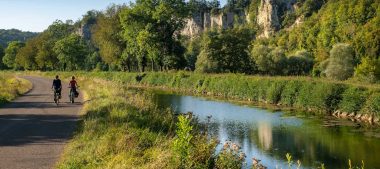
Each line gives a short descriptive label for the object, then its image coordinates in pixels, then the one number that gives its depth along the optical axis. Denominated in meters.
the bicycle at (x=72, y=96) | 28.27
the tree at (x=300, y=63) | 86.00
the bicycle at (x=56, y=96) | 27.13
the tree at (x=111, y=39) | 84.00
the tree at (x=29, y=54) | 116.56
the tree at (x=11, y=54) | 141.62
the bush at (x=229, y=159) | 12.70
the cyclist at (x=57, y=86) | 27.61
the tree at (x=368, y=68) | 72.38
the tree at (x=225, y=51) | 68.88
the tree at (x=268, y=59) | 78.12
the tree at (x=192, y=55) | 112.38
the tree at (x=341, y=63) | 75.19
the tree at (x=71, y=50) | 95.00
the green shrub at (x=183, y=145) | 10.88
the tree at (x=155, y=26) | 71.50
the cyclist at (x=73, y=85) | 28.67
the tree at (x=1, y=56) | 155.88
